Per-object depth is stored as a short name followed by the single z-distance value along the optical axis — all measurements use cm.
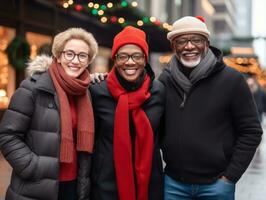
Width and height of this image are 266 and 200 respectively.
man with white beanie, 365
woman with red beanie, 375
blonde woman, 343
